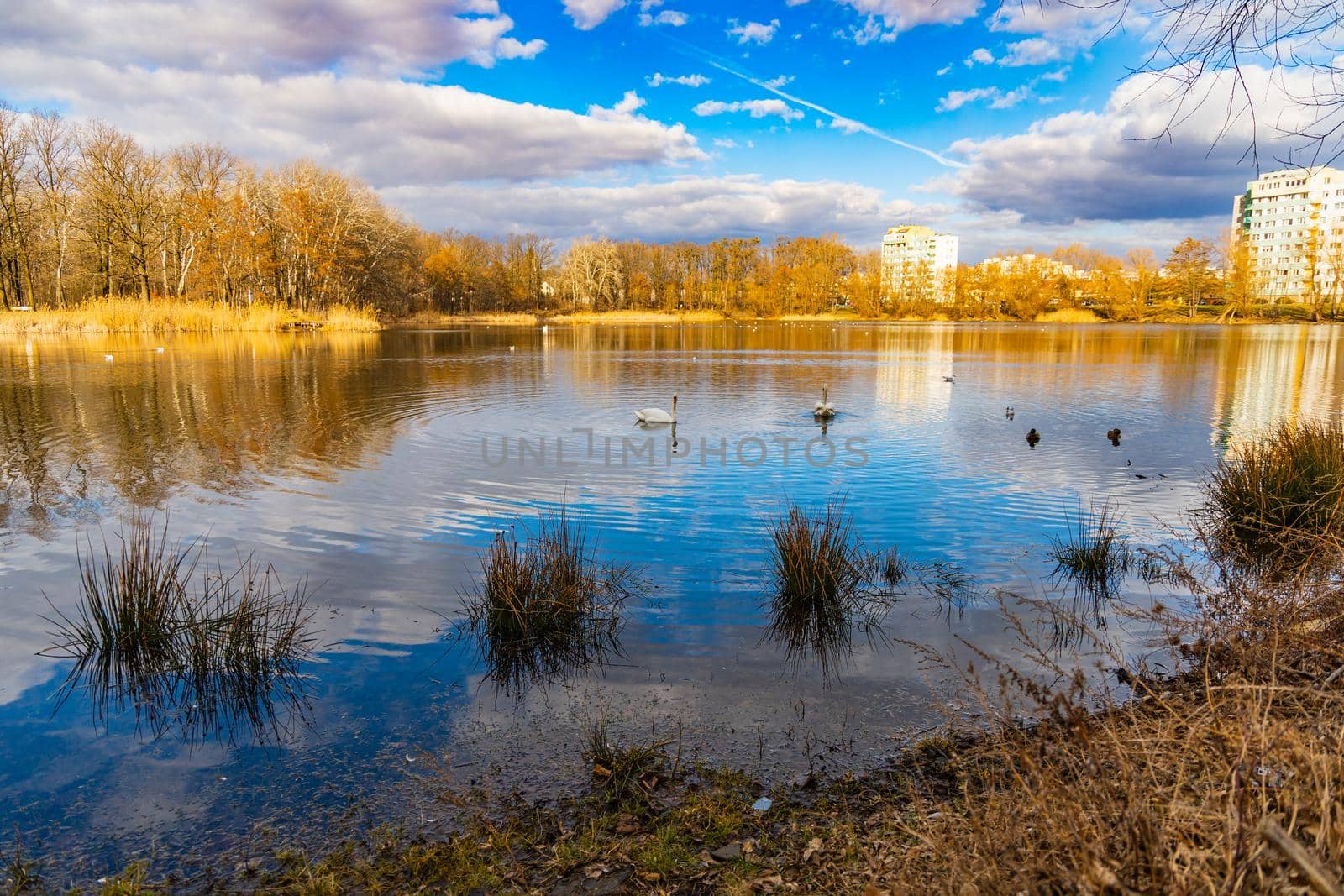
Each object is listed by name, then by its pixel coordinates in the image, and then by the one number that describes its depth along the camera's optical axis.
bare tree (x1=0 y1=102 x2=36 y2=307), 47.78
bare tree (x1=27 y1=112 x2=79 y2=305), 50.19
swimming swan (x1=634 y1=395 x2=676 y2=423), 18.03
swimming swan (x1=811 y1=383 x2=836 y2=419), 18.80
